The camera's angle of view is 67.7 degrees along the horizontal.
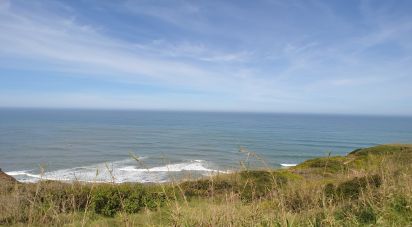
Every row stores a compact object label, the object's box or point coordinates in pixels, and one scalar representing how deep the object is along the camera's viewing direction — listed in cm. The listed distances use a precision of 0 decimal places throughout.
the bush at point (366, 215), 417
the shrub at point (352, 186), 879
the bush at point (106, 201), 927
